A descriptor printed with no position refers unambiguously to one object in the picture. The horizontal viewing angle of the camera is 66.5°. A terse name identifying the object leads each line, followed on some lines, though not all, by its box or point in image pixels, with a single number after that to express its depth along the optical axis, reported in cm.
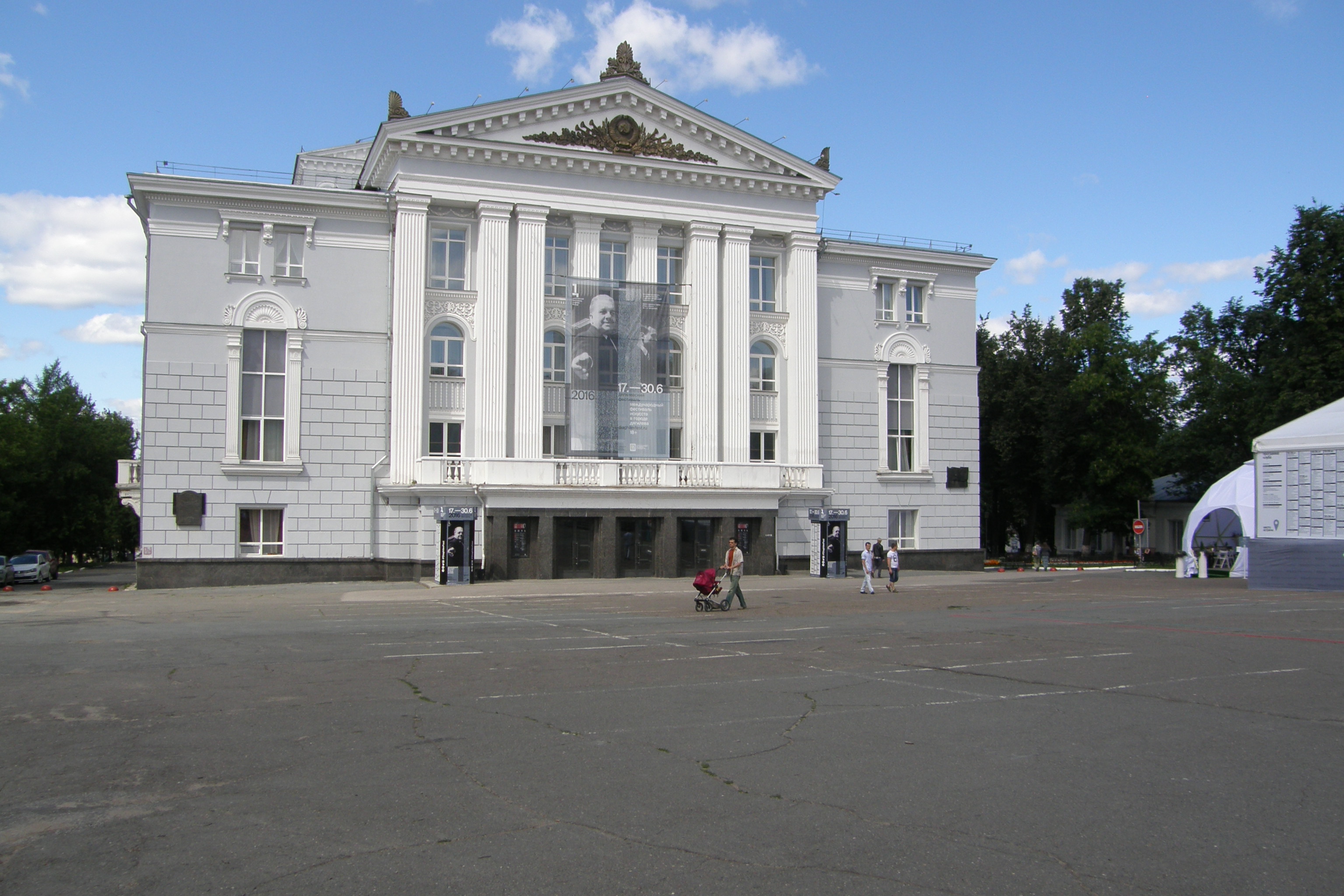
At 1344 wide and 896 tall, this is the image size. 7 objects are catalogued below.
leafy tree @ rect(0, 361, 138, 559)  6019
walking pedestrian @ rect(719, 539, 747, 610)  2347
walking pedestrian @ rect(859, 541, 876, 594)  2947
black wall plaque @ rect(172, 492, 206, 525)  3475
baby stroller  2311
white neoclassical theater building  3547
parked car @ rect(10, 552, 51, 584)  4869
